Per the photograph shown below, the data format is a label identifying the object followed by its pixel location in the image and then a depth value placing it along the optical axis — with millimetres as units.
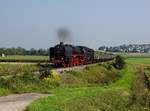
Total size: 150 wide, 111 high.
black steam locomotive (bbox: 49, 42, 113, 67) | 52938
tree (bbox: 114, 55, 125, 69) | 70462
